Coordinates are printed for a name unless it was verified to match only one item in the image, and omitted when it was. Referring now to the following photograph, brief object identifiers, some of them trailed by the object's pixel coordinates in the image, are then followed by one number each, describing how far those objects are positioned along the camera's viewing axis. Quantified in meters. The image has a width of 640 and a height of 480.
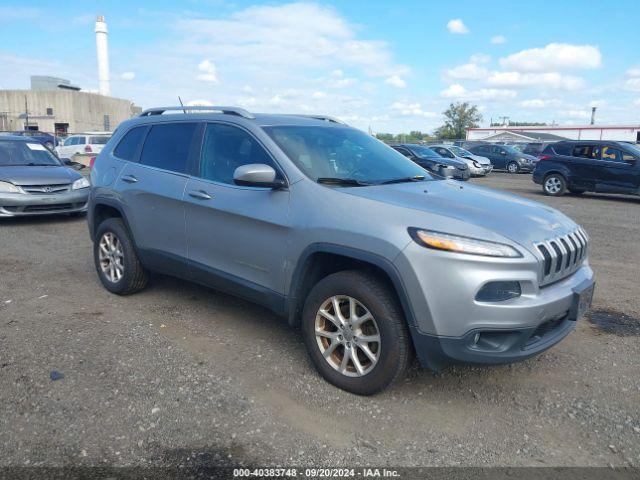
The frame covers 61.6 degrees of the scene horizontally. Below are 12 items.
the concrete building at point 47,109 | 63.50
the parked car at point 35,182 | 8.86
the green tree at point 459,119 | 86.25
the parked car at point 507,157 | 27.61
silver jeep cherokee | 2.95
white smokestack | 68.19
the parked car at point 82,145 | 23.14
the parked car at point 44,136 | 27.79
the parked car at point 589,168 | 14.12
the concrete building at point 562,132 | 58.53
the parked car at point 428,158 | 20.12
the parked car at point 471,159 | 23.84
